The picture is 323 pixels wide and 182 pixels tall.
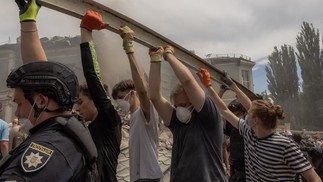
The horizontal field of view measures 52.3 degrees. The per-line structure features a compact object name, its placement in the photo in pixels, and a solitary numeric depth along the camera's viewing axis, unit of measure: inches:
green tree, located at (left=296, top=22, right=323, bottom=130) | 1872.5
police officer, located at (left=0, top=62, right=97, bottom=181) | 50.9
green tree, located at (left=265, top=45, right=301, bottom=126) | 1961.6
